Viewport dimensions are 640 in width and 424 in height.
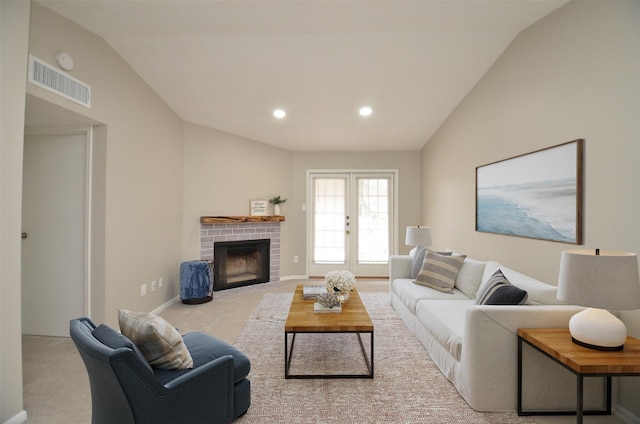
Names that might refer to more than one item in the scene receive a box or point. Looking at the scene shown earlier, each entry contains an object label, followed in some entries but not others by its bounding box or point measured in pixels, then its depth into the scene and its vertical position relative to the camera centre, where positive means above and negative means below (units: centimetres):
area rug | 196 -125
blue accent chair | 138 -85
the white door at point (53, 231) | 316 -21
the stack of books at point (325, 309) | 269 -82
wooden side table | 152 -71
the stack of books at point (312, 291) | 310 -78
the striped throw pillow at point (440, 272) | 339 -63
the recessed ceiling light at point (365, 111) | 446 +146
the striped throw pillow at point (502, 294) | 219 -56
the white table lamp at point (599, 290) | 152 -36
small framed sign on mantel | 545 +10
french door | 602 -15
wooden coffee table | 236 -84
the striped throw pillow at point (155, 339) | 158 -65
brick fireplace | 491 -32
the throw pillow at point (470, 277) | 321 -65
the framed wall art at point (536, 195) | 243 +19
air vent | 236 +103
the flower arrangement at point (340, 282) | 287 -63
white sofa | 199 -95
